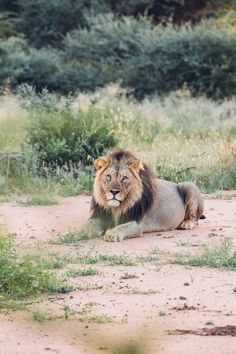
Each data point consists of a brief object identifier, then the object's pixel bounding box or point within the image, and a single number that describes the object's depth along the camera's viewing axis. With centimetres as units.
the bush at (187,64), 4884
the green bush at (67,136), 2709
